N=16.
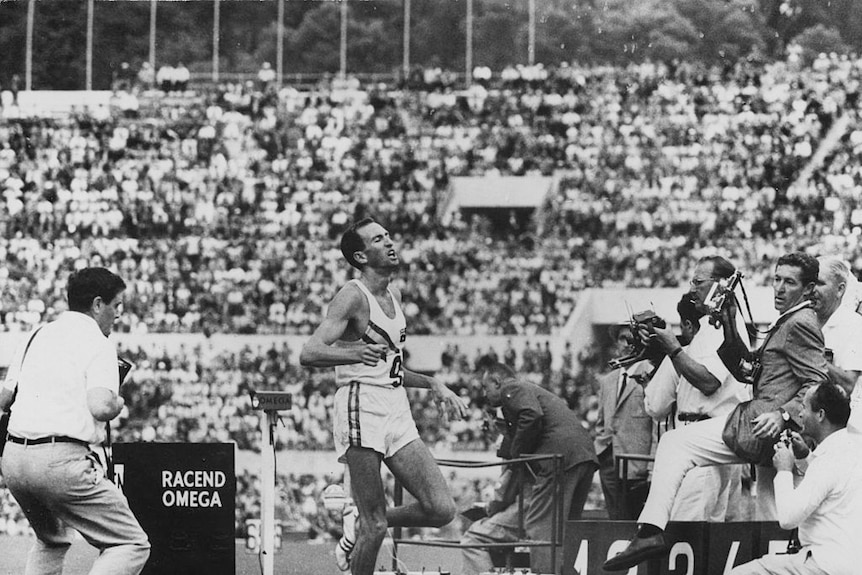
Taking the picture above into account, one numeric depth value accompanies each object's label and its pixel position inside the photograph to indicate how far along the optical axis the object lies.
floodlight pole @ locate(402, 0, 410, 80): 57.97
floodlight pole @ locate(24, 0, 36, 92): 53.53
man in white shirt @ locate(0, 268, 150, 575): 11.53
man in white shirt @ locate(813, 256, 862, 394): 13.99
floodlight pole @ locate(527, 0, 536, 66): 56.81
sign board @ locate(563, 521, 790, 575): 13.68
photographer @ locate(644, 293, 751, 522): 14.43
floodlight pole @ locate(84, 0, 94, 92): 53.91
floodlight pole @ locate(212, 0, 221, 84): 56.75
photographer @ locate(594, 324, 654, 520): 18.03
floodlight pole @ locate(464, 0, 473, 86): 57.34
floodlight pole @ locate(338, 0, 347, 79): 58.00
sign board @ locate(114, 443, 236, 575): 14.23
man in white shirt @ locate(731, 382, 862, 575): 11.25
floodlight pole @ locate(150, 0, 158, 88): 55.92
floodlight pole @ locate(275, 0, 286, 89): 58.06
